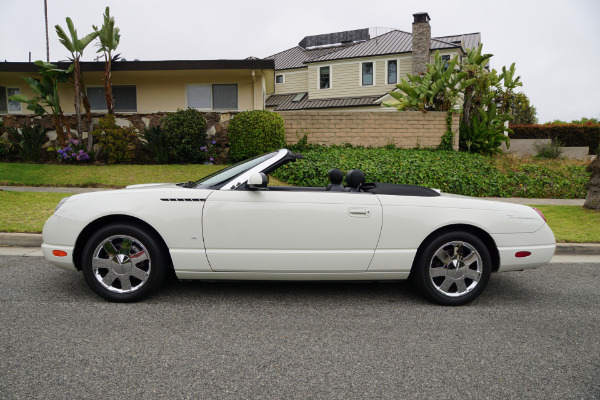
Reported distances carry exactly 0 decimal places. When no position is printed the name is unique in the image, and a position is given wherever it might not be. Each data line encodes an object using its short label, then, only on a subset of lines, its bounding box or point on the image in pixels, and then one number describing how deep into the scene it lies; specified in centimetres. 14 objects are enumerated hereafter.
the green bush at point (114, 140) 1424
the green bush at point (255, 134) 1383
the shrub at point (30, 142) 1457
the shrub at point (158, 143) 1431
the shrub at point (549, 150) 1759
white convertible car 413
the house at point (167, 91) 1694
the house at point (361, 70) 2728
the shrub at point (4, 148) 1480
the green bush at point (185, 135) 1426
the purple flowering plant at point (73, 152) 1416
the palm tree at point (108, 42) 1433
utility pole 3653
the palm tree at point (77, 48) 1398
